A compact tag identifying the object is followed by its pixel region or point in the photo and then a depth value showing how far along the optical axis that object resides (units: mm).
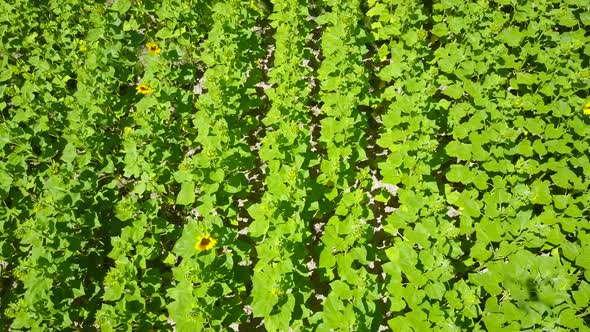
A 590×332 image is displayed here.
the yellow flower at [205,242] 3588
